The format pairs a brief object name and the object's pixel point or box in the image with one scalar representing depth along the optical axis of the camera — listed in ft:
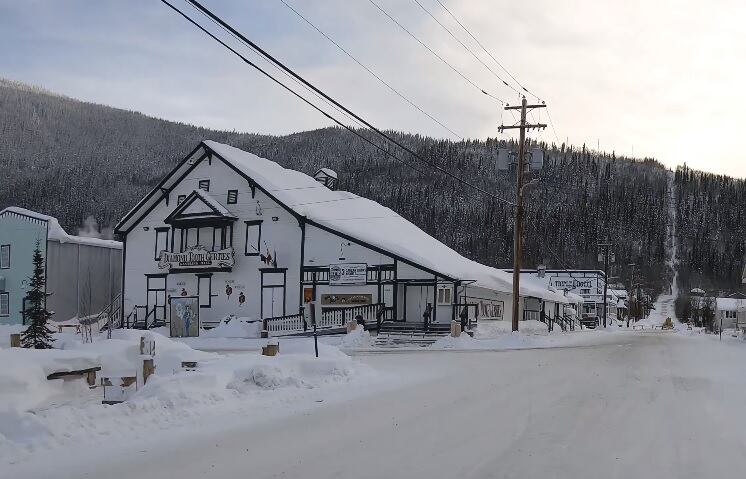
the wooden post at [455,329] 101.60
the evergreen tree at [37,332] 59.48
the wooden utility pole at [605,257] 240.22
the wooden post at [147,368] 38.60
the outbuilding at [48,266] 139.13
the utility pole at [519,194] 110.01
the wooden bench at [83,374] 35.72
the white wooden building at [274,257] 116.47
